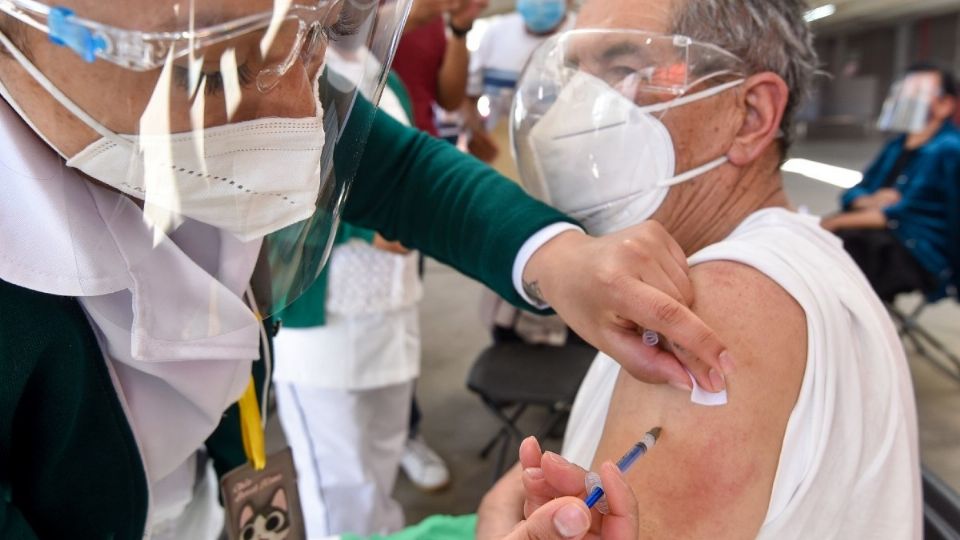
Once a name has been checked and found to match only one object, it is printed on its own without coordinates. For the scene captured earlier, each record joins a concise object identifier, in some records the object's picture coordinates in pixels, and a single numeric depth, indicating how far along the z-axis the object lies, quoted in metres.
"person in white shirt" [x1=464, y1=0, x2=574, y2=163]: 2.72
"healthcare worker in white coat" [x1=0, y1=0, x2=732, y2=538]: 0.56
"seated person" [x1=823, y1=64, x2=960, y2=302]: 3.20
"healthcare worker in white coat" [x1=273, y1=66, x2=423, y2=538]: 1.86
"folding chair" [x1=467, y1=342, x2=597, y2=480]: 2.19
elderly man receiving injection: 0.78
